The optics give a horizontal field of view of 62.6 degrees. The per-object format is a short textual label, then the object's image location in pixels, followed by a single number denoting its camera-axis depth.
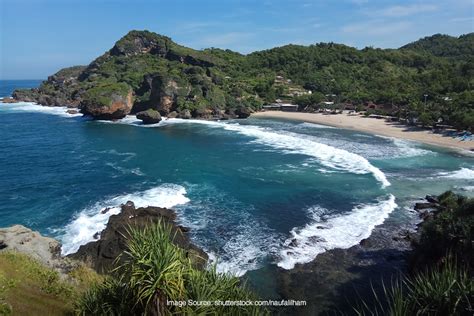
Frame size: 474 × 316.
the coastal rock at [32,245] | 20.53
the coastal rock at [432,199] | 33.66
